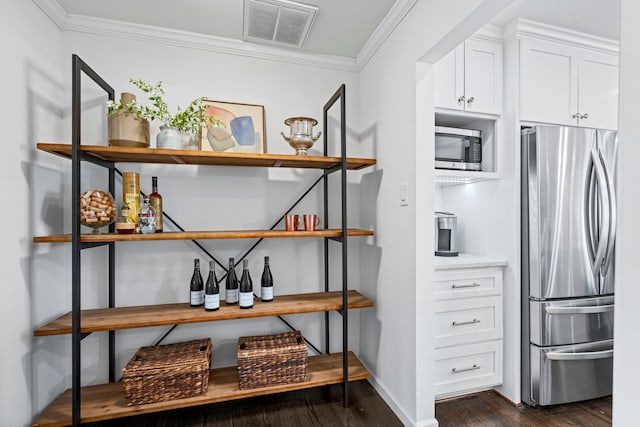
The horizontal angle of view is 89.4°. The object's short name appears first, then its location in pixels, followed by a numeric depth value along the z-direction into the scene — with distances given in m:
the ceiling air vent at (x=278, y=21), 1.86
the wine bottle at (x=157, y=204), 1.91
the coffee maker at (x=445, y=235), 2.35
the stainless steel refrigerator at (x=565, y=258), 2.01
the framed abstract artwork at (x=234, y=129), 2.00
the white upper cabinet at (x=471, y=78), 2.11
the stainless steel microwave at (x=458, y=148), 2.16
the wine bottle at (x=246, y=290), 1.95
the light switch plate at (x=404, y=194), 1.84
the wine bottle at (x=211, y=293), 1.90
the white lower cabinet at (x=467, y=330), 2.05
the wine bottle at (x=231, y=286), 2.05
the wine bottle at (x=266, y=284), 2.09
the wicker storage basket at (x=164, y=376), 1.74
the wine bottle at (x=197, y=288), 2.02
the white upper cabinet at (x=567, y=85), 2.15
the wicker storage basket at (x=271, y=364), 1.90
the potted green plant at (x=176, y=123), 1.81
